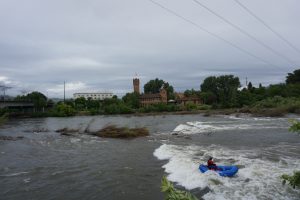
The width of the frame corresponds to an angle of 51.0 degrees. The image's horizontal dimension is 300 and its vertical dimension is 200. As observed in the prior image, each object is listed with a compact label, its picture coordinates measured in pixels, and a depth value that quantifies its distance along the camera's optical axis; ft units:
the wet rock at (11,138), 116.98
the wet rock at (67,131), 129.12
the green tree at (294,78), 357.16
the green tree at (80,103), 397.51
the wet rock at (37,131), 146.67
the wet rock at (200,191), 43.42
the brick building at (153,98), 450.21
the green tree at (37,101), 352.49
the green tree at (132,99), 401.41
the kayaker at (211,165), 52.25
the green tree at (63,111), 315.68
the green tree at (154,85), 549.54
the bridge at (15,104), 294.02
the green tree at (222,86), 371.97
